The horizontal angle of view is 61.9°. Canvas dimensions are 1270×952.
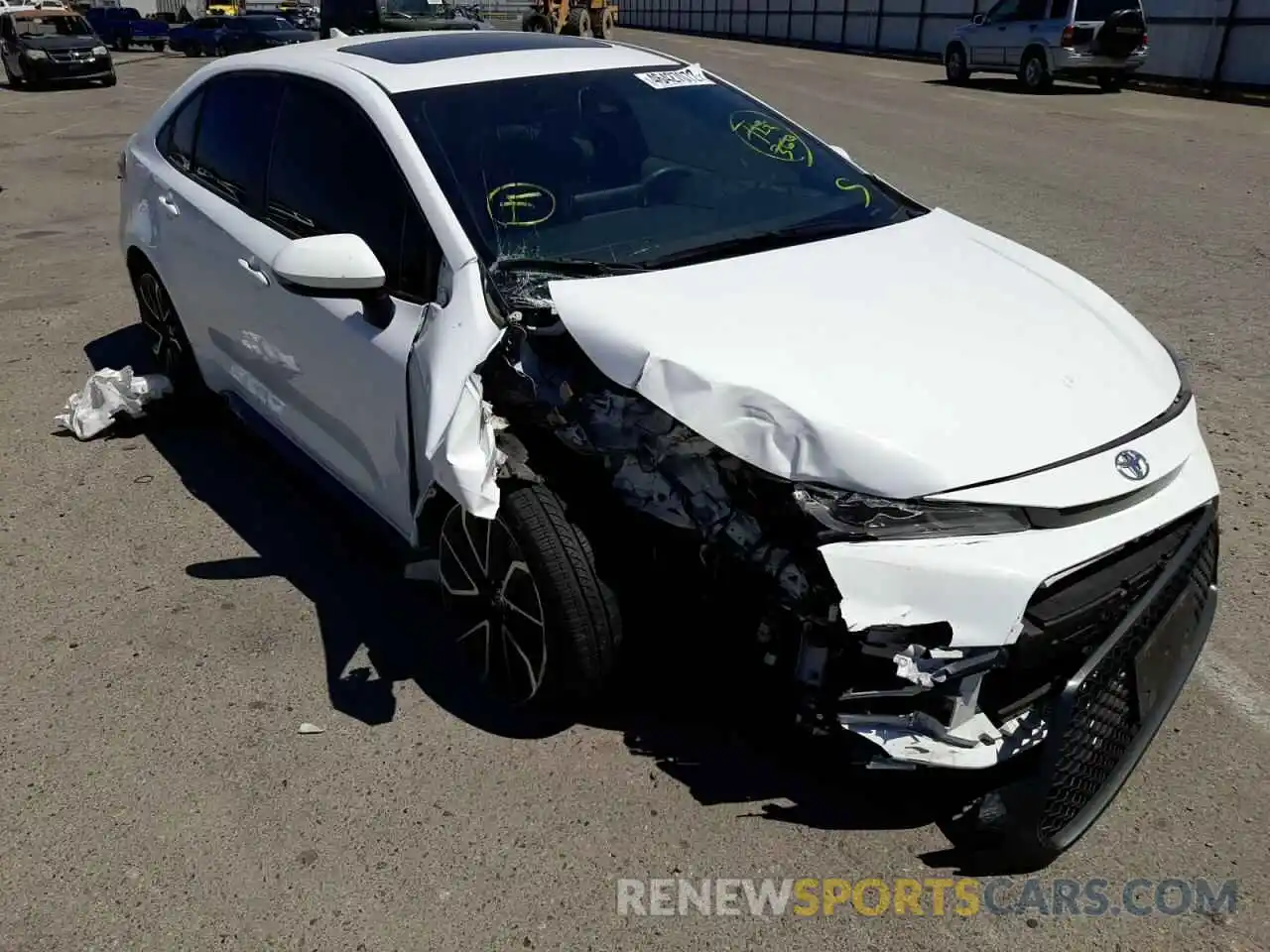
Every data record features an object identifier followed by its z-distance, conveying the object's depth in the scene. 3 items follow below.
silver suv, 18.28
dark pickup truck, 38.50
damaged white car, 2.27
